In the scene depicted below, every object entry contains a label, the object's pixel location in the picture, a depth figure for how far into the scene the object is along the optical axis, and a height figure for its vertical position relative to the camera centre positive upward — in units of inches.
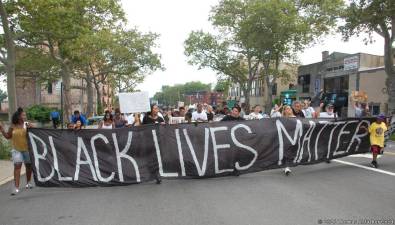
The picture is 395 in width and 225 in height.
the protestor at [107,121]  457.7 -26.5
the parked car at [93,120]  1236.5 -70.8
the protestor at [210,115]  644.5 -28.9
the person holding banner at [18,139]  331.9 -32.3
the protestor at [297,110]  455.2 -15.6
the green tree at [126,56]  1498.5 +138.0
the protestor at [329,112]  496.7 -19.1
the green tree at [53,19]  581.9 +100.8
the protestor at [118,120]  472.4 -27.3
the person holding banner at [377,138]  414.9 -39.4
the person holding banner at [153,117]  405.7 -20.0
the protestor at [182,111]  653.3 -23.6
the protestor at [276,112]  491.2 -19.3
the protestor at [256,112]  506.3 -19.4
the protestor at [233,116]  405.8 -19.2
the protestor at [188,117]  576.7 -29.0
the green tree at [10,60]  541.5 +43.4
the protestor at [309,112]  507.6 -19.8
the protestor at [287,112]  416.2 -16.1
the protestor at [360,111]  648.4 -23.5
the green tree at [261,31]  1434.5 +216.5
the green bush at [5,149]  534.6 -64.5
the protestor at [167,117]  653.9 -33.0
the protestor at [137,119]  459.7 -25.5
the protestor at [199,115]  554.5 -24.9
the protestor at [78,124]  450.9 -29.4
